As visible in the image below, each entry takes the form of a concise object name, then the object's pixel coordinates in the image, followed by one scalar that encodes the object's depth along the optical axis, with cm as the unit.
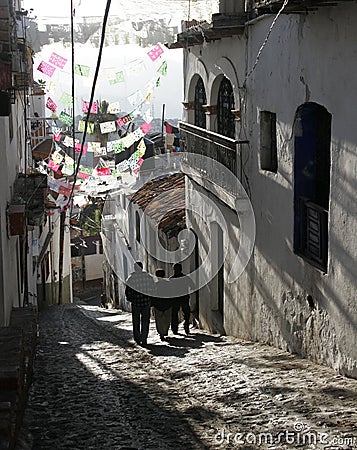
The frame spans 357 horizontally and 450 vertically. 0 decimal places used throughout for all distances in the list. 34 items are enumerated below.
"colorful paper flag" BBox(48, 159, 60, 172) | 2183
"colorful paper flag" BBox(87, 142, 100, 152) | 2150
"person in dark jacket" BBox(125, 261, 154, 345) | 1180
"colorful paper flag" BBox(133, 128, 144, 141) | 1997
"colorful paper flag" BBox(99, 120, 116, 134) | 1923
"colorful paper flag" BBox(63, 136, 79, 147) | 2412
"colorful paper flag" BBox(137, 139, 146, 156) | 2186
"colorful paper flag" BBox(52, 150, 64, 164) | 2152
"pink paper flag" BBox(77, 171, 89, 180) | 2159
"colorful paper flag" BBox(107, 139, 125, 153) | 2032
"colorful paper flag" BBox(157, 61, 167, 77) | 1761
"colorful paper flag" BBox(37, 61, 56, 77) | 1678
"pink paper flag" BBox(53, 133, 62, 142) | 2086
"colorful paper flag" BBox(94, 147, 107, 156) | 2175
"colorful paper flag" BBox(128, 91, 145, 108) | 1912
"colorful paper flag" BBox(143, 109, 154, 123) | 1977
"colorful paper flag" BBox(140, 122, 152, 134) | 1992
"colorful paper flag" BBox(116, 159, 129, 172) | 2180
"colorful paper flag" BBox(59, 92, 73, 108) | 1845
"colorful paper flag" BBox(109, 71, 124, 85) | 1747
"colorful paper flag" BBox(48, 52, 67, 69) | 1628
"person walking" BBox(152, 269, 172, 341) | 1251
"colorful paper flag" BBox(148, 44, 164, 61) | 1617
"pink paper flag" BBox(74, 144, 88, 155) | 1988
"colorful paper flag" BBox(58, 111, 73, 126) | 1881
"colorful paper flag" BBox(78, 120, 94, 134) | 2056
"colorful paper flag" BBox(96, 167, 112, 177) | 2202
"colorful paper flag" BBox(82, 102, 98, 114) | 1990
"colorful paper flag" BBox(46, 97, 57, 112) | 2040
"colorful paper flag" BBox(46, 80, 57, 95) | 1825
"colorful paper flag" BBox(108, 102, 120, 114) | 1995
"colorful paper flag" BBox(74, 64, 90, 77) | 1673
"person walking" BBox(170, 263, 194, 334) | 1307
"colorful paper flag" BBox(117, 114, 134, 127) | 2000
